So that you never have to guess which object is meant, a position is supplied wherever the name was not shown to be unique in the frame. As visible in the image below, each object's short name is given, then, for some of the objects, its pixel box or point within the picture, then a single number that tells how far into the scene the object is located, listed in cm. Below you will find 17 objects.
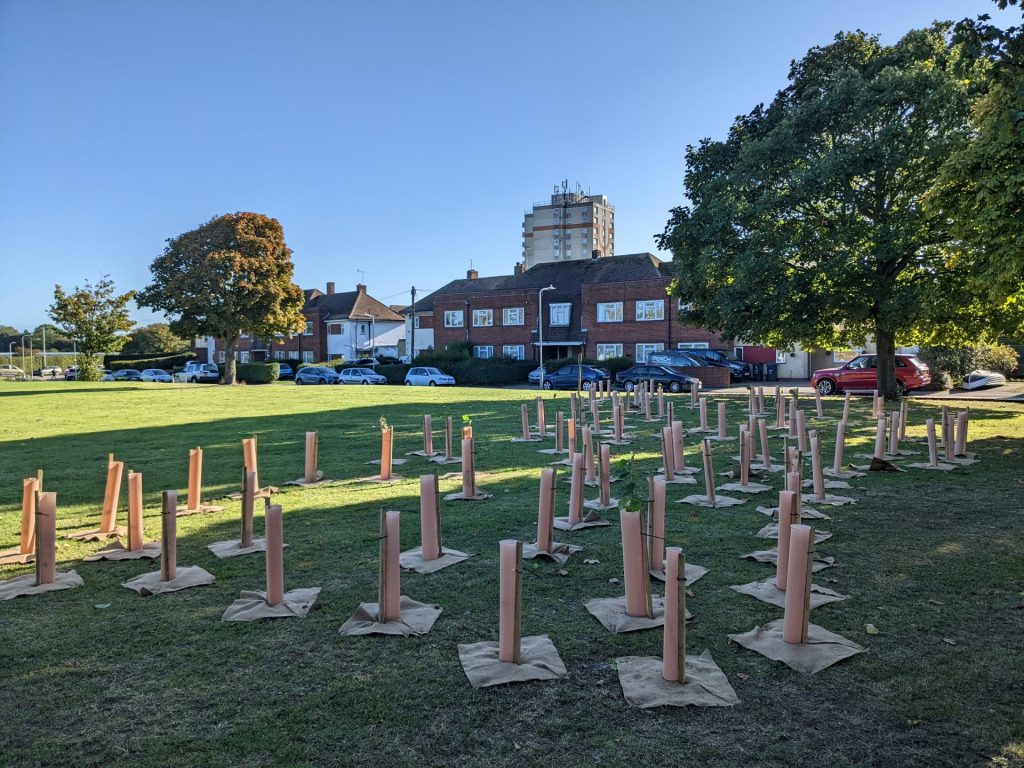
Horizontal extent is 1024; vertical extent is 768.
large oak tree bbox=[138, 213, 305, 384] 4128
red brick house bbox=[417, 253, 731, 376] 4772
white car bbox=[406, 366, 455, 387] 4541
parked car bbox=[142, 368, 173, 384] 5762
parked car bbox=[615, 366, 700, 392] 3450
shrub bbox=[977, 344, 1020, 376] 3250
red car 2605
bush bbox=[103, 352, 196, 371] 7194
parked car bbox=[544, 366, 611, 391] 4029
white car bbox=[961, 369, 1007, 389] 2856
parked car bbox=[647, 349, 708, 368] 3888
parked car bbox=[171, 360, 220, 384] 5762
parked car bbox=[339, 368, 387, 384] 4906
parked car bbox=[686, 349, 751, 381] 4031
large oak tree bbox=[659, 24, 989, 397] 1806
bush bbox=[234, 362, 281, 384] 4998
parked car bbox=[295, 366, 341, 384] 5022
